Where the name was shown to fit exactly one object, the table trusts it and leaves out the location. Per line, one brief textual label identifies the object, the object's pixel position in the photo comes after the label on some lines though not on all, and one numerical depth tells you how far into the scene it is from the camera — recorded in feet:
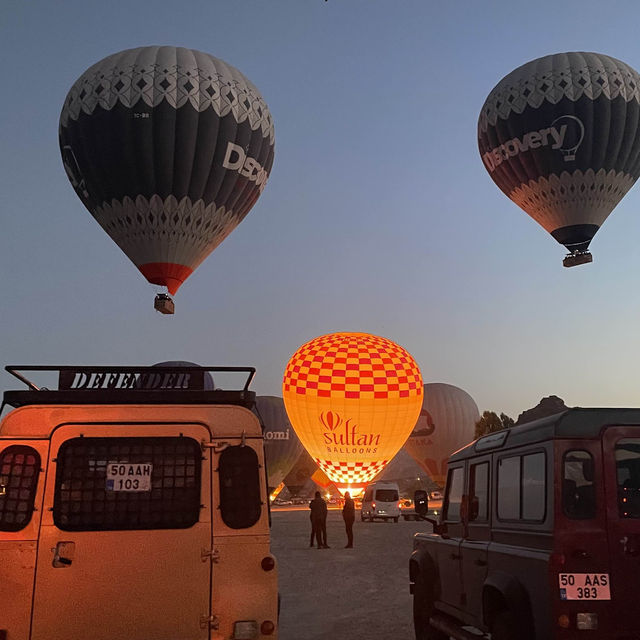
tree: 261.98
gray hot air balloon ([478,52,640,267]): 109.29
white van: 124.16
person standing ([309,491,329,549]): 72.23
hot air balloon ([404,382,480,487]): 189.67
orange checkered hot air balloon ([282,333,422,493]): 116.47
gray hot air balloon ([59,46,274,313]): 94.89
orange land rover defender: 17.66
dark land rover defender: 17.48
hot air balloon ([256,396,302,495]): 209.56
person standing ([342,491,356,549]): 73.56
